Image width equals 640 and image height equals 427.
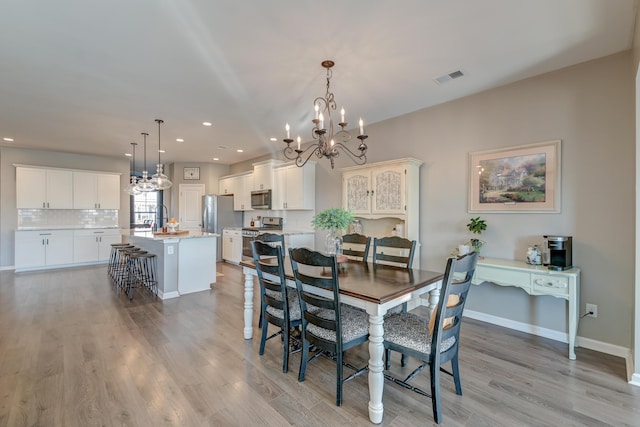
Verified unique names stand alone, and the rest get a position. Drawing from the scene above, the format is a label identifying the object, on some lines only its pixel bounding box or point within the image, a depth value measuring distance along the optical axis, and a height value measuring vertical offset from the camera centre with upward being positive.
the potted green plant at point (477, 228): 3.29 -0.19
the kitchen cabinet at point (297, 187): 5.63 +0.49
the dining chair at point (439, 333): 1.76 -0.82
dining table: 1.81 -0.54
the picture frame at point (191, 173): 8.19 +1.08
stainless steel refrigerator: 7.48 -0.06
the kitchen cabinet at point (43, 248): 6.17 -0.81
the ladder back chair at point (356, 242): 3.09 -0.33
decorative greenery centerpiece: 2.68 -0.09
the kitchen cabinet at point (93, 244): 6.80 -0.77
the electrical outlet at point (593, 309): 2.78 -0.93
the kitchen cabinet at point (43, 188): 6.29 +0.52
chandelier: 2.44 +0.66
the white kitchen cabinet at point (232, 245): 6.87 -0.82
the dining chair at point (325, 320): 1.92 -0.80
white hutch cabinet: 3.91 +0.26
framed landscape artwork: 3.00 +0.37
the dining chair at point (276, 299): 2.32 -0.76
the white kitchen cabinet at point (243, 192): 7.10 +0.49
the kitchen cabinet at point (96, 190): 6.90 +0.52
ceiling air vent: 3.04 +1.44
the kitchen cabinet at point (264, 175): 6.34 +0.83
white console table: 2.59 -0.65
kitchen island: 4.35 -0.77
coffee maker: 2.71 -0.38
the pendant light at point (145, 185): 4.89 +0.45
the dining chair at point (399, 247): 2.71 -0.36
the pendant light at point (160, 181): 4.75 +0.51
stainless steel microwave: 6.39 +0.28
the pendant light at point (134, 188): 5.07 +0.43
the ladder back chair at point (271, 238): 3.08 -0.28
